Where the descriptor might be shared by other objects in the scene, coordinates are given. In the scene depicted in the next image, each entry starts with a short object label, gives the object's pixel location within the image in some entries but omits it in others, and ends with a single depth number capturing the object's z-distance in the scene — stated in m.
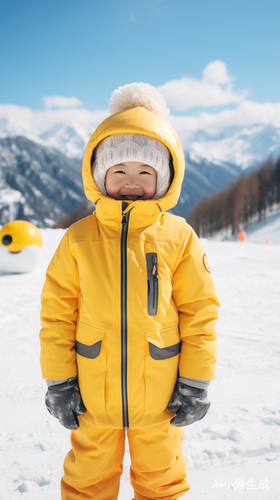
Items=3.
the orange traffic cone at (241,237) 20.25
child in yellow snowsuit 1.36
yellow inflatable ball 6.55
